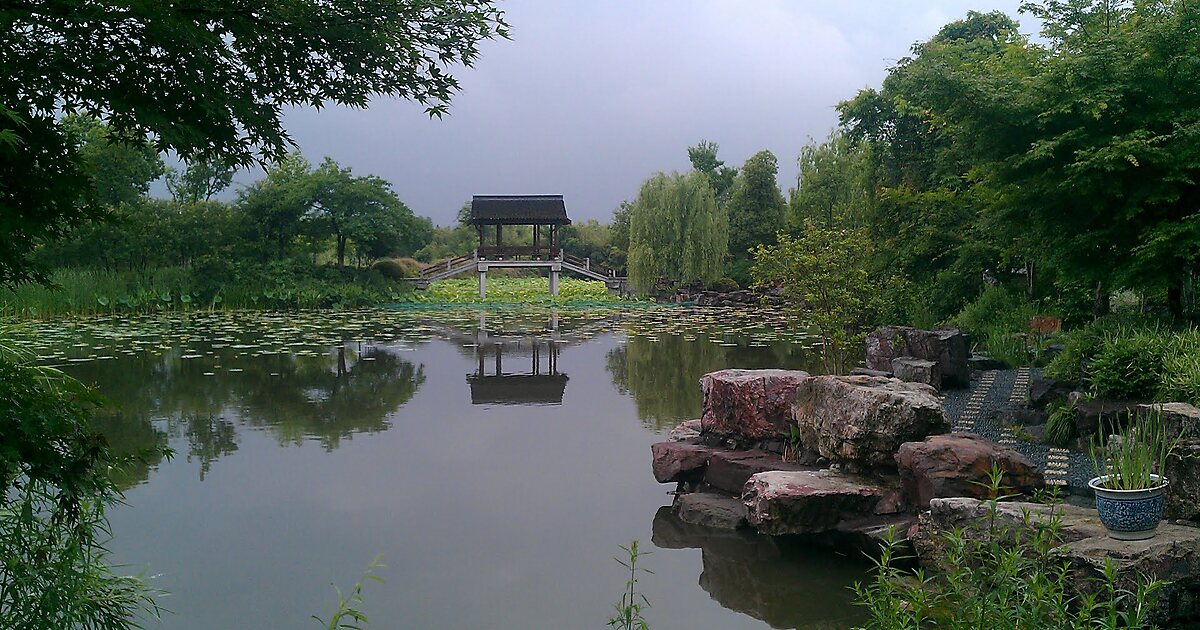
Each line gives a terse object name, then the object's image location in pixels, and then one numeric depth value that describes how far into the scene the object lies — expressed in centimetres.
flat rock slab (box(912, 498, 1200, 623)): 385
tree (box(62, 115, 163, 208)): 2066
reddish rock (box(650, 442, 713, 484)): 701
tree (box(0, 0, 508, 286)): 276
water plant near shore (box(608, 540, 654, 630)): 302
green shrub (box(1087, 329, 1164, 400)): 672
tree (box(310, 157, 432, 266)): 2800
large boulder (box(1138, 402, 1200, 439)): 460
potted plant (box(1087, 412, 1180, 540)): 407
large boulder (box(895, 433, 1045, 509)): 527
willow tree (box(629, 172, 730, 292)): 2959
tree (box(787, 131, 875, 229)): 2788
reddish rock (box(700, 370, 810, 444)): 712
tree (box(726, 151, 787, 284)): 3234
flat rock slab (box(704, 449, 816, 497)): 657
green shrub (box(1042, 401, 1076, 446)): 707
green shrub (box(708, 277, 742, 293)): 3043
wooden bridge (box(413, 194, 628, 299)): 3123
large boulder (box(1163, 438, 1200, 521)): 434
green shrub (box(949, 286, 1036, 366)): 1121
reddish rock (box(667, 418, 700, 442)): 774
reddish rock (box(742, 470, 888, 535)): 555
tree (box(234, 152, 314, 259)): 2728
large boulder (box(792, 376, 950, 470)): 590
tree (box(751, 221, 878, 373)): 991
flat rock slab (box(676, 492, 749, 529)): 605
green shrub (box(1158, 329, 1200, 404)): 601
